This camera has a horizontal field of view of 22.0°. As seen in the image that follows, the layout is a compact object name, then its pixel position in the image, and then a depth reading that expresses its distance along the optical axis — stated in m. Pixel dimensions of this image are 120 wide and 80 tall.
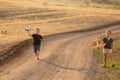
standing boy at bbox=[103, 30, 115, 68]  17.03
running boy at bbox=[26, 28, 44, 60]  18.84
